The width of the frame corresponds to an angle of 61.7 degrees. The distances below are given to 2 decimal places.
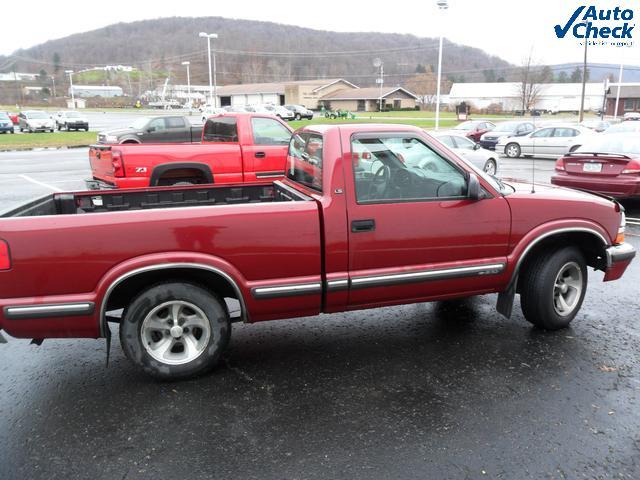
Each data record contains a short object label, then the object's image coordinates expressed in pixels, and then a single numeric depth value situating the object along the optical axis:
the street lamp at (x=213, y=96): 63.24
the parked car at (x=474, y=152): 15.31
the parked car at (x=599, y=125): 31.60
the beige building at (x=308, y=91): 92.56
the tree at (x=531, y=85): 69.50
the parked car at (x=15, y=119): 48.89
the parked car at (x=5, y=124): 35.62
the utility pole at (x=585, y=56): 38.72
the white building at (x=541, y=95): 95.00
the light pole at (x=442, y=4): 24.67
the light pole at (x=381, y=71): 87.00
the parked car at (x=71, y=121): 39.00
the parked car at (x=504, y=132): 25.03
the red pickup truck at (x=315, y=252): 3.50
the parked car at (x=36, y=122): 37.45
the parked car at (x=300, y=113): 60.97
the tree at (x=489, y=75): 124.62
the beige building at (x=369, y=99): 88.38
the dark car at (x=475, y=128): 27.30
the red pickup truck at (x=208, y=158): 8.47
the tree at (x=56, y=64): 134.25
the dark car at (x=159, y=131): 20.11
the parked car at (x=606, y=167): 9.58
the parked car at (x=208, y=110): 57.28
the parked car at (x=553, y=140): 20.39
